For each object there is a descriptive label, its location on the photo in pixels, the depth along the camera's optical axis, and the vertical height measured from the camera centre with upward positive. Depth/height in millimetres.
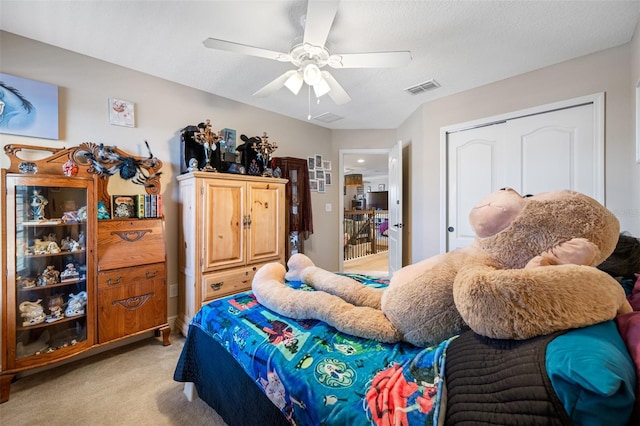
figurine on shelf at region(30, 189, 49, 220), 1753 +41
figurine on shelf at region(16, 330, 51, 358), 1673 -917
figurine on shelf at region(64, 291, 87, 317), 1844 -678
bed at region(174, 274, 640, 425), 514 -530
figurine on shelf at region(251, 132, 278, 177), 2809 +653
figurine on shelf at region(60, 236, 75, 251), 1870 -238
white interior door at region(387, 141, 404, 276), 3449 +19
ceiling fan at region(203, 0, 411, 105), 1346 +969
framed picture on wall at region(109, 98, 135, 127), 2211 +861
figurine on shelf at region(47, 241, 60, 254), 1796 -261
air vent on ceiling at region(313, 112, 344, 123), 3373 +1262
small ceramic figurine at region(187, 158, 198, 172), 2293 +406
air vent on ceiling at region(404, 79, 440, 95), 2539 +1254
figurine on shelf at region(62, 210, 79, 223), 1845 -44
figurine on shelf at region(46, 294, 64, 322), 1786 -686
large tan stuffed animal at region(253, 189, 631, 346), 662 -219
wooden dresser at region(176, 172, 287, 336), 2258 -233
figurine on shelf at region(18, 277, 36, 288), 1684 -475
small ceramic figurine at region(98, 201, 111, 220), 1974 -10
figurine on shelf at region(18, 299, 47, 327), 1698 -686
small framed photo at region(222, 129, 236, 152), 2821 +802
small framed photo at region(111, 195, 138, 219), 2121 +38
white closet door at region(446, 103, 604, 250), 2123 +470
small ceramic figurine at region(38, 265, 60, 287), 1769 -462
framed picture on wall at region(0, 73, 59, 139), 1796 +754
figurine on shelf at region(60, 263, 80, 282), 1852 -457
